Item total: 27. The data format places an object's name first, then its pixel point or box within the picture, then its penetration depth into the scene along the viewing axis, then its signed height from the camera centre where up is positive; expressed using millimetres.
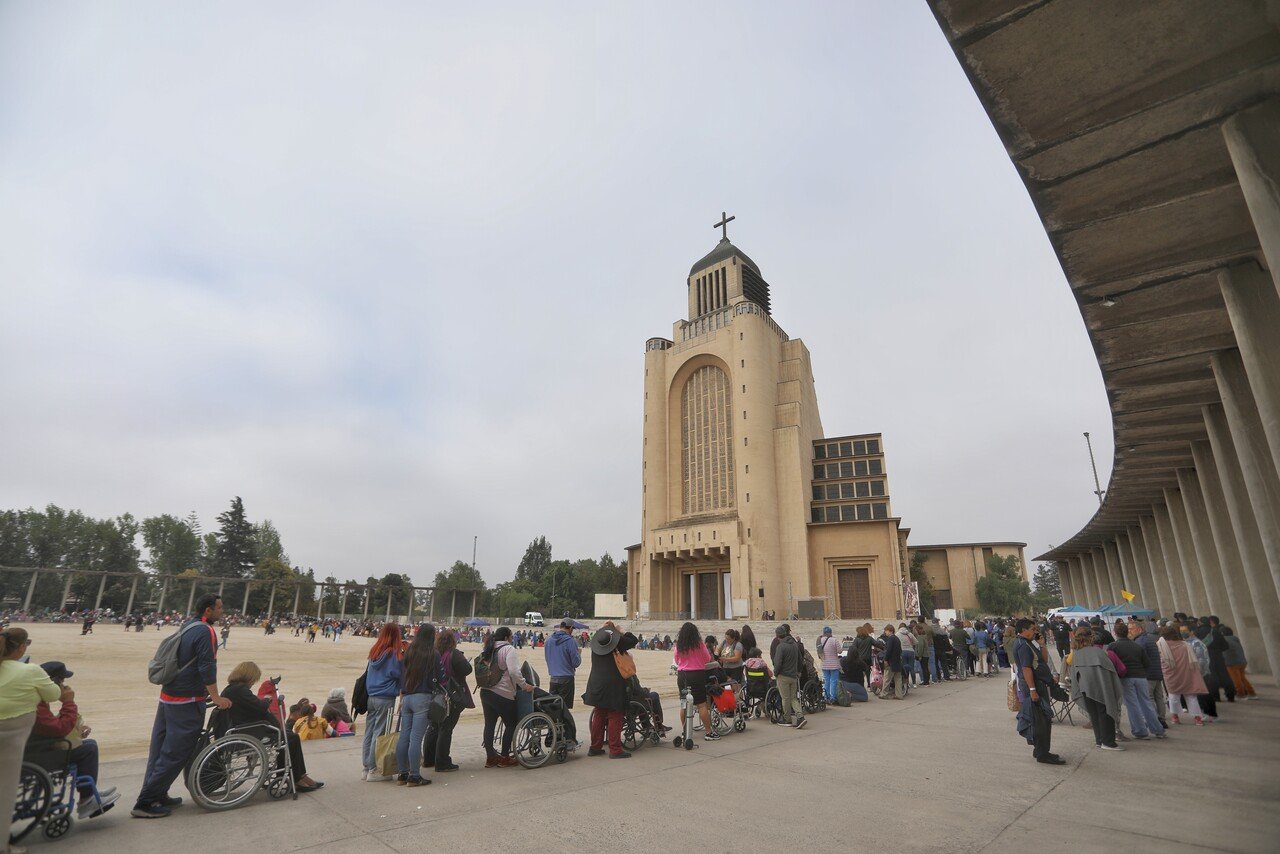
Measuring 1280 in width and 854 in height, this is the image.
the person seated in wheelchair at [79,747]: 4352 -1084
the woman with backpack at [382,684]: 6176 -863
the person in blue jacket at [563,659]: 7738 -776
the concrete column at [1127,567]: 33203 +1546
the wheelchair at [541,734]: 6489 -1464
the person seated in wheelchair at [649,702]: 7730 -1325
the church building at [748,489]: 49750 +9402
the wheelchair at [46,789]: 4109 -1307
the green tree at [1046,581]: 154325 +3856
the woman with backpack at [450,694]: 6402 -1057
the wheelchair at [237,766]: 4922 -1381
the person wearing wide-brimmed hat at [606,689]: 7176 -1068
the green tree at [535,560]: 101625 +6140
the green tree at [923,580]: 67125 +1841
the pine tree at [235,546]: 83938 +7188
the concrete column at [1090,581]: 42688 +1056
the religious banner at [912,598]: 44781 -135
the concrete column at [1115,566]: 36566 +1779
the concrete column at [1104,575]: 39634 +1366
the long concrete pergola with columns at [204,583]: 54469 +1186
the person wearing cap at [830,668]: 11969 -1374
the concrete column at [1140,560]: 30641 +1764
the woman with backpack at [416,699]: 5832 -990
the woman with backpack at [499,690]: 6633 -1010
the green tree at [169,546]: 83938 +7152
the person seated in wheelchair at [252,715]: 5293 -1002
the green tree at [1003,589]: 64500 +724
